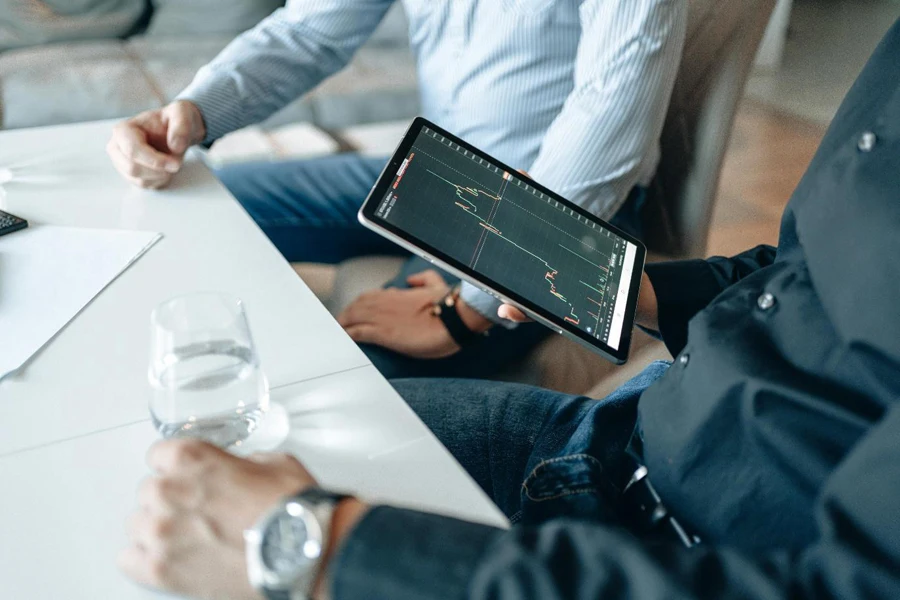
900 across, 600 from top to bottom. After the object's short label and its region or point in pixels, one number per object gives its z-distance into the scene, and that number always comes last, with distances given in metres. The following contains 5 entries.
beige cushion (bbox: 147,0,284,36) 2.68
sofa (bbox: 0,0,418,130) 2.27
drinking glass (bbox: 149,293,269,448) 0.56
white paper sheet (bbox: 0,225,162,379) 0.72
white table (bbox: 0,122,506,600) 0.53
